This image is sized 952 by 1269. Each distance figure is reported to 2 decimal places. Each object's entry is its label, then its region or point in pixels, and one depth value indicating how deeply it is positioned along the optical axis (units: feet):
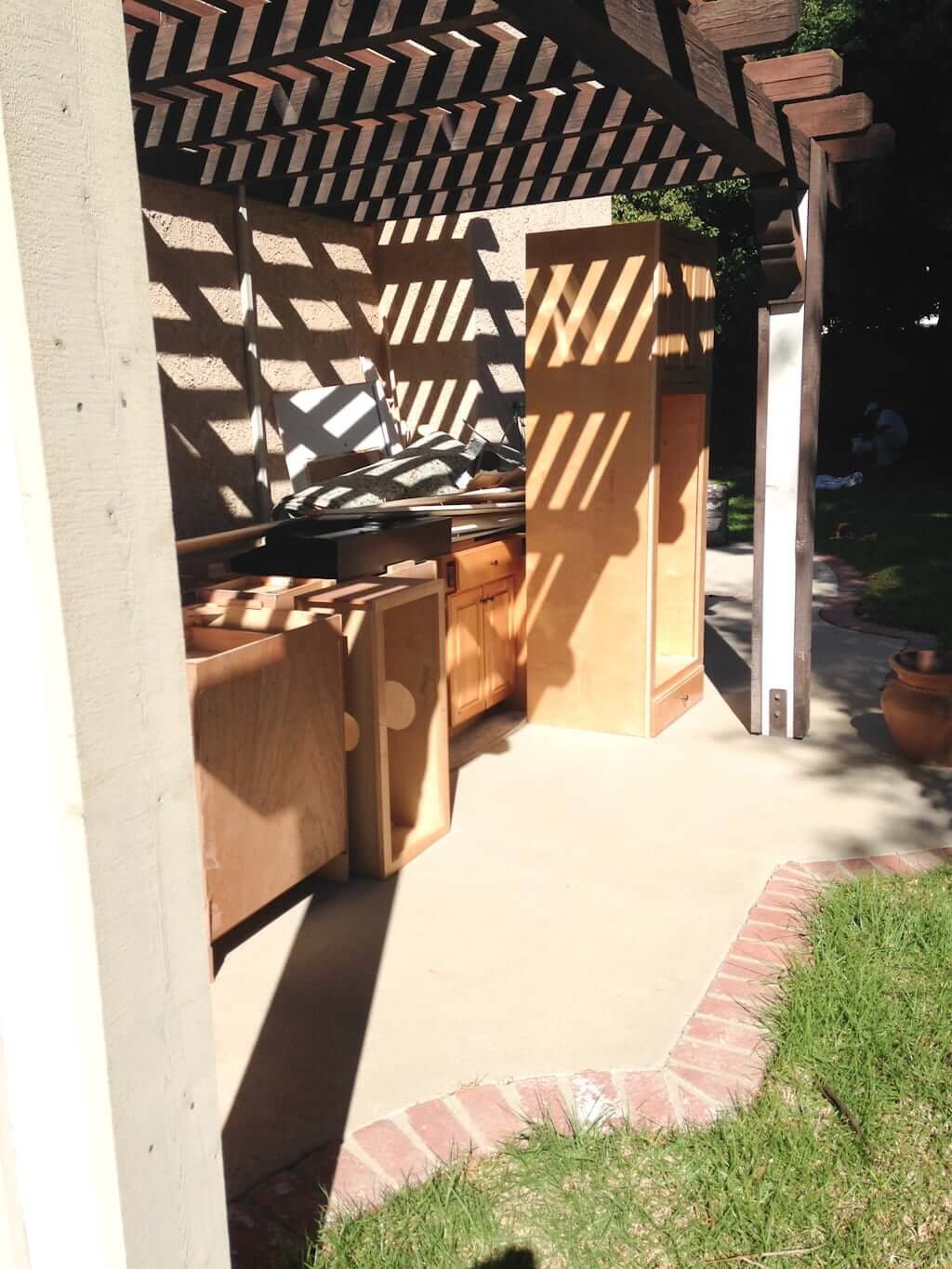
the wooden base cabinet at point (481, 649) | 19.31
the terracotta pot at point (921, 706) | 17.49
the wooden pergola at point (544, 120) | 11.26
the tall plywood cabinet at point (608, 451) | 18.49
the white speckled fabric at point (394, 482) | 20.94
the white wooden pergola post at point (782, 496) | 18.28
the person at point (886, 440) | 61.62
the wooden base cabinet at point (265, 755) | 11.49
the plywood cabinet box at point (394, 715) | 13.99
